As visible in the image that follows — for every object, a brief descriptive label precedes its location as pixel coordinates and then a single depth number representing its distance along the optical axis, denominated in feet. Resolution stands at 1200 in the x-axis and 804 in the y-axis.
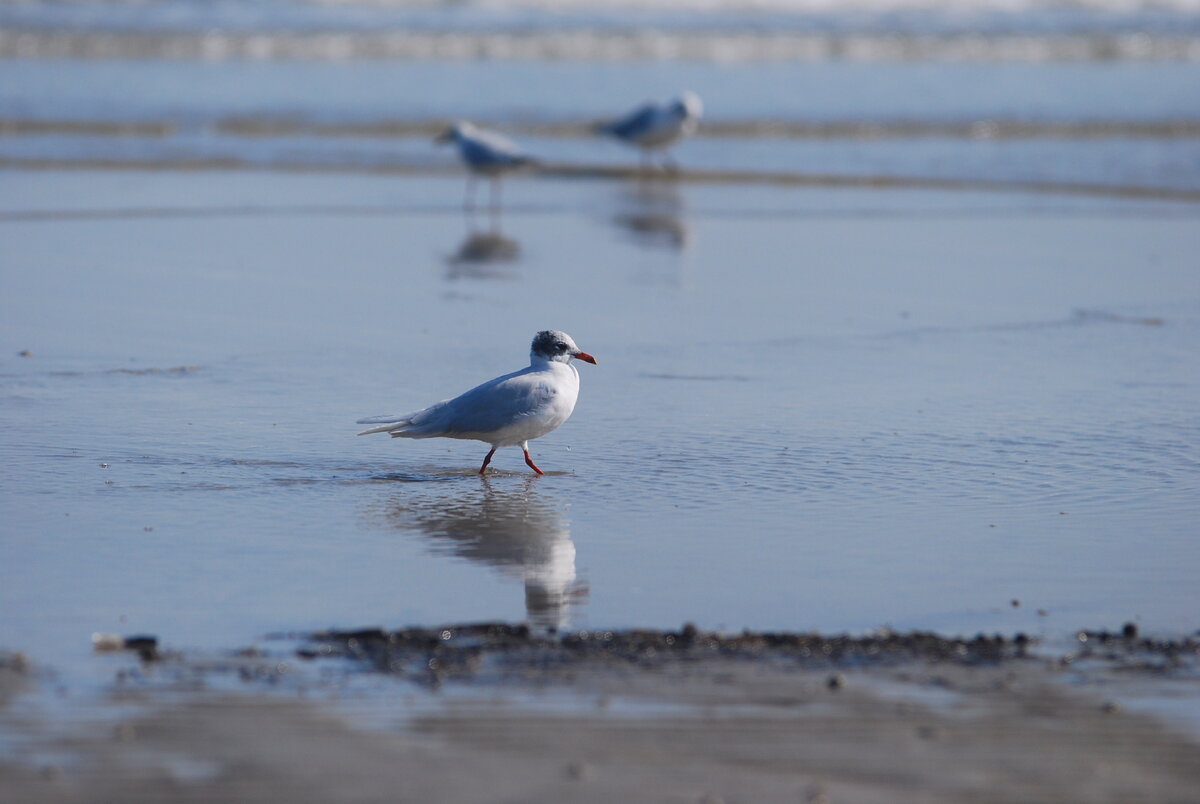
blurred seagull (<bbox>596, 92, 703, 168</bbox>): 131.13
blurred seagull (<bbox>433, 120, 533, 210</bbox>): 105.40
